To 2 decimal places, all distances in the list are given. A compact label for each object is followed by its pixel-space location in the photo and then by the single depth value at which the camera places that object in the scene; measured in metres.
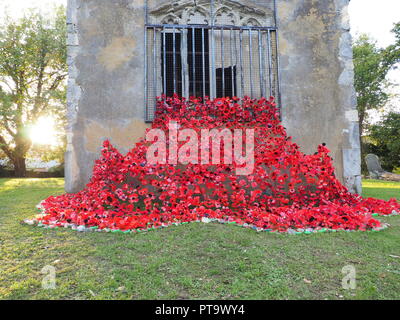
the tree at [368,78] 18.72
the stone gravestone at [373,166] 12.79
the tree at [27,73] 13.31
